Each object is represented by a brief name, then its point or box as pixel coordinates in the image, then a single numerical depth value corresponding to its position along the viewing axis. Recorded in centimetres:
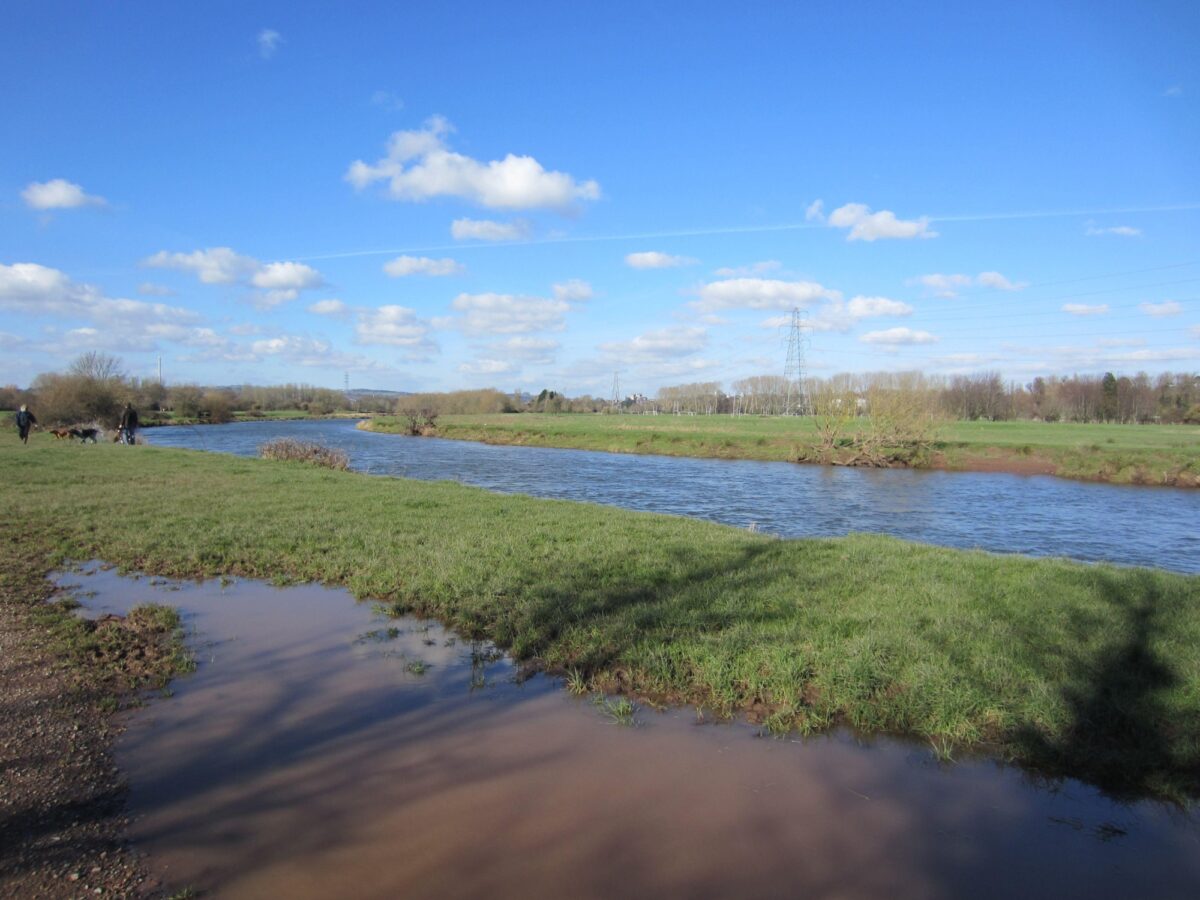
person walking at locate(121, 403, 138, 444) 3117
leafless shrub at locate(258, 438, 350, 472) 2547
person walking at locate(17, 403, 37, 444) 2925
